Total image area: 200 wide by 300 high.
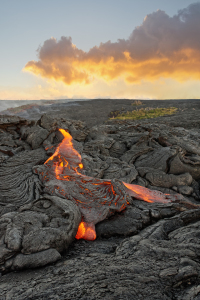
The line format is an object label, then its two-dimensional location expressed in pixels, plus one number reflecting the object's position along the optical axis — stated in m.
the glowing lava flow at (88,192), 5.56
